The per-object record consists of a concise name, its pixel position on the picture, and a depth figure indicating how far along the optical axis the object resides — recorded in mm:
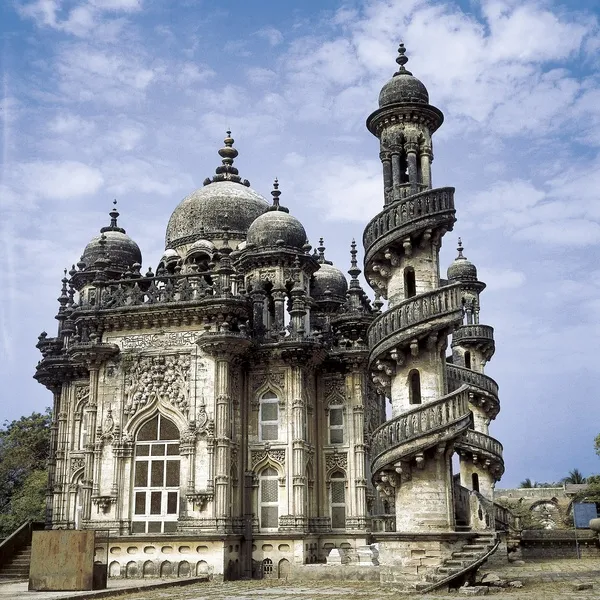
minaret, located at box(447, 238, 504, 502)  27000
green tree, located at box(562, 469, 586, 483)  75750
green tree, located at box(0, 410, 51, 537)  39156
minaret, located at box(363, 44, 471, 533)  18250
